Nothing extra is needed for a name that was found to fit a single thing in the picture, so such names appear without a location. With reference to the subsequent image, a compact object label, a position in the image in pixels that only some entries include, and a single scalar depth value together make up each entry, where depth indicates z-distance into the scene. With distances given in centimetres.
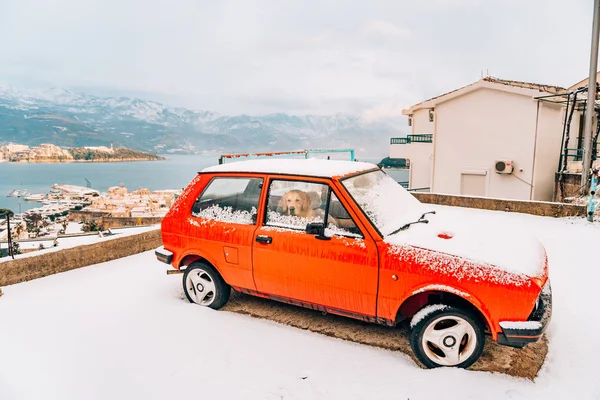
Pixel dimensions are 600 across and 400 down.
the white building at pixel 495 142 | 1551
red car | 291
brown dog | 371
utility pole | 1095
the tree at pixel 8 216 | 580
